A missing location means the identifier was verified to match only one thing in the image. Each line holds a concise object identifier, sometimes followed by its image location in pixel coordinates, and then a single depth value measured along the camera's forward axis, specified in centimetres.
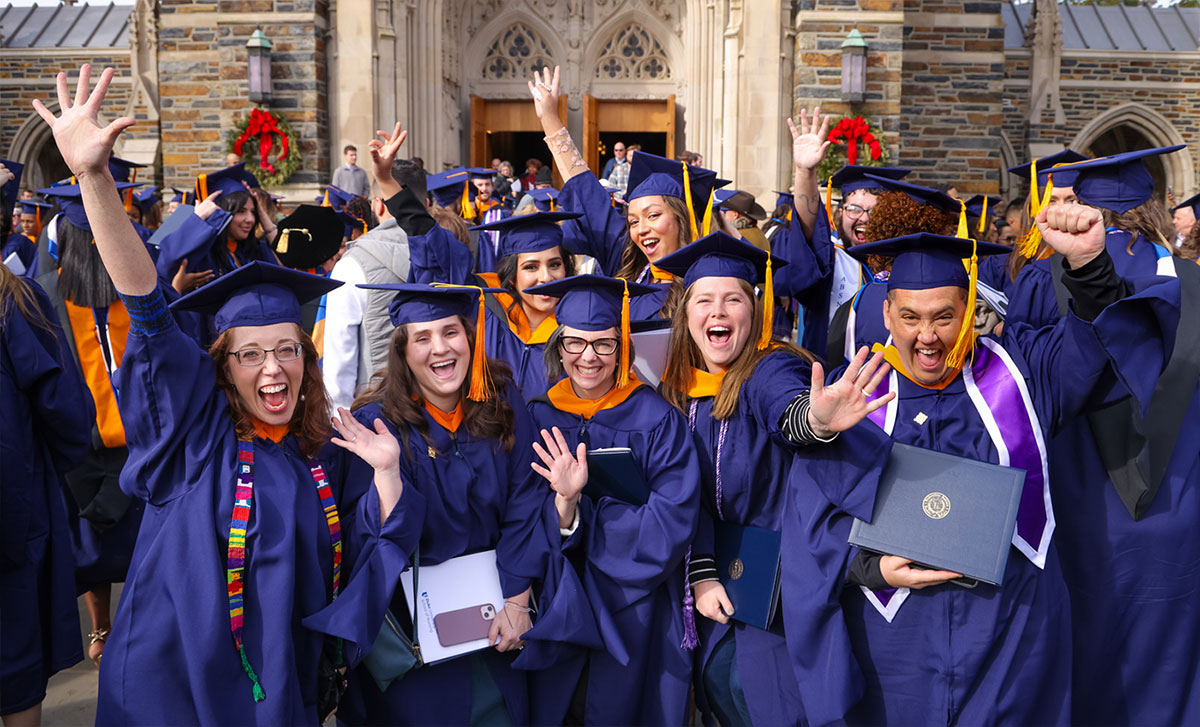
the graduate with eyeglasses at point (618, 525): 254
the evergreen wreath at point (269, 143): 1022
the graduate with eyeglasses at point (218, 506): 205
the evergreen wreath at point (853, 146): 1012
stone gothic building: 1029
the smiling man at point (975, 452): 222
